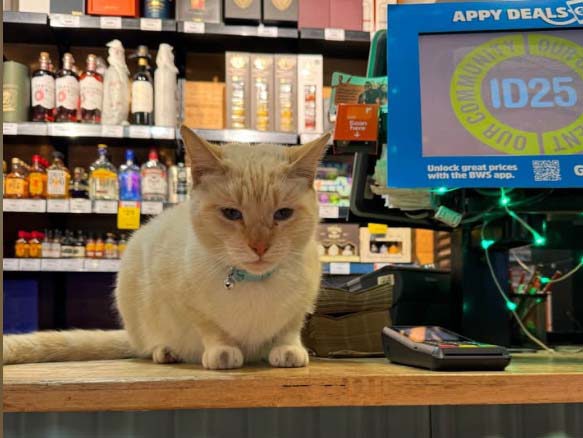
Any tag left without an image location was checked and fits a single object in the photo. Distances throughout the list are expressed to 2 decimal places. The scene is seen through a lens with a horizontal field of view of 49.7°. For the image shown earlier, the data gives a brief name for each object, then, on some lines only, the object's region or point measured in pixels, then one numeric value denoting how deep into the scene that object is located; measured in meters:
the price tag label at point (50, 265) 3.02
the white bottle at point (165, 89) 3.16
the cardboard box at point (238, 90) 3.19
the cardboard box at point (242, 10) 3.20
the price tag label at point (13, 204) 2.93
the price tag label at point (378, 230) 2.81
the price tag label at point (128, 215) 2.98
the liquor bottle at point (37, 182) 3.01
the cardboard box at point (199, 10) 3.21
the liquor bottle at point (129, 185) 3.09
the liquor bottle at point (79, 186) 3.08
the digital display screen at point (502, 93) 0.95
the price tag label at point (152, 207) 3.05
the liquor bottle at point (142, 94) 3.13
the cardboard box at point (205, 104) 3.41
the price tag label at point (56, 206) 2.98
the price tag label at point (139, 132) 3.05
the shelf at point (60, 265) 2.99
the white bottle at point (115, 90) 3.13
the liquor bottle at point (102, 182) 3.09
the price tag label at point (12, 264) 2.98
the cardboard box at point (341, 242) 3.17
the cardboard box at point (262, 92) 3.21
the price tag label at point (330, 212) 3.12
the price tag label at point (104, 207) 3.02
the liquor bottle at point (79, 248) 3.09
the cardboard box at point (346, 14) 3.29
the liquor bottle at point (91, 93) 3.11
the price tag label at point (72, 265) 3.03
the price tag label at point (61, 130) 2.99
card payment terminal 0.81
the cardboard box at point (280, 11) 3.22
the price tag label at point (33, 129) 2.97
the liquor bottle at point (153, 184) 3.11
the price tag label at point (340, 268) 3.12
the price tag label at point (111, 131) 3.02
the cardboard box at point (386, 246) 3.20
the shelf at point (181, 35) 3.12
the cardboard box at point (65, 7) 3.16
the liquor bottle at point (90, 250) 3.10
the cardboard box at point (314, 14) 3.27
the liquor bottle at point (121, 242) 3.14
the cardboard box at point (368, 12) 3.30
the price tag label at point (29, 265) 2.99
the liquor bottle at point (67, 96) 3.11
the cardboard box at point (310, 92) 3.22
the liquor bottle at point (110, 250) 3.13
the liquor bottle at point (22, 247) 3.05
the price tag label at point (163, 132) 3.07
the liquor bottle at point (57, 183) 3.01
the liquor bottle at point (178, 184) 3.15
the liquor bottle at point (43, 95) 3.10
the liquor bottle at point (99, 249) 3.11
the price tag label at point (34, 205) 2.94
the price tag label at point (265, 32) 3.18
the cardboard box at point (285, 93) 3.22
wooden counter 0.72
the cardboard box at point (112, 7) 3.16
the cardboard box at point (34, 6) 3.12
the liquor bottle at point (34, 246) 3.05
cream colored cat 0.97
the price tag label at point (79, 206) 2.98
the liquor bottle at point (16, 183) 2.97
